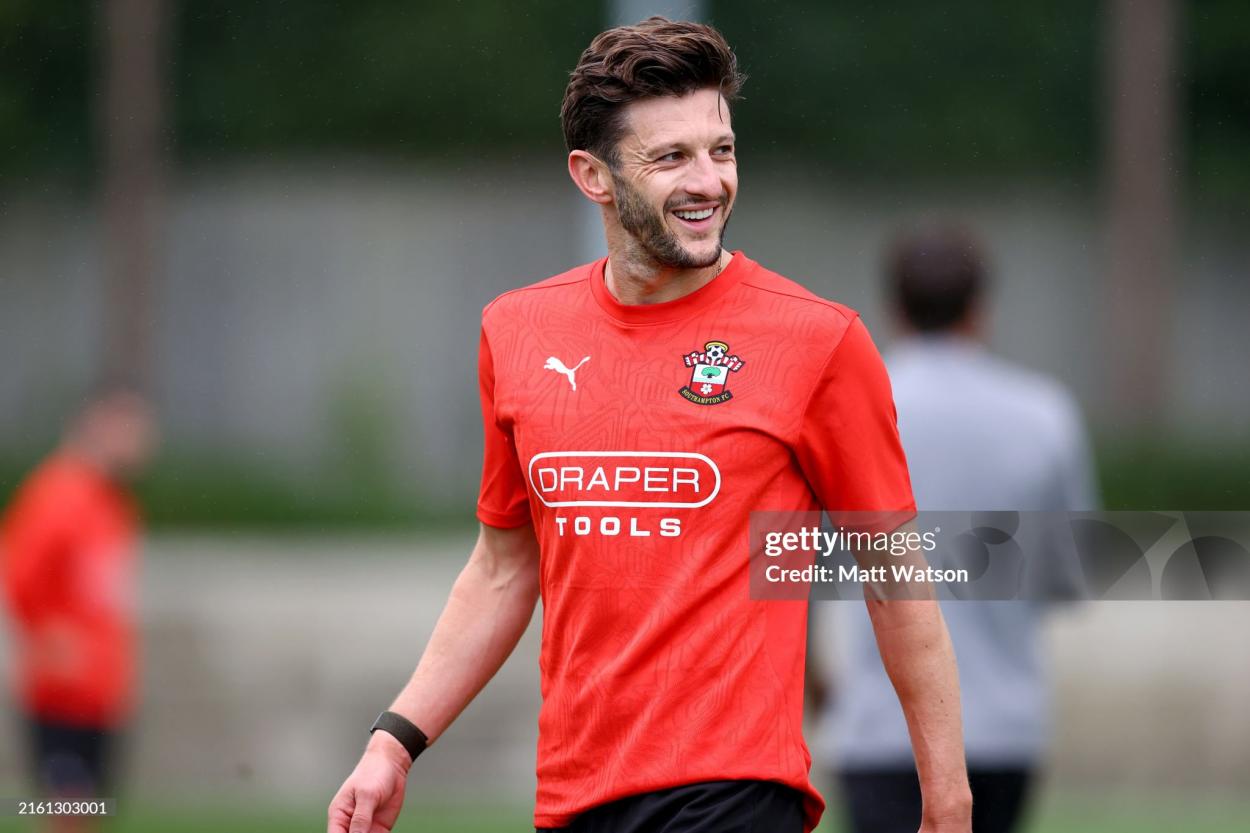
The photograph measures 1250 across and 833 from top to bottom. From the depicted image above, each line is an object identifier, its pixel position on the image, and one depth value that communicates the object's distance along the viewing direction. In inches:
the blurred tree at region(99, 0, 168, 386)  1199.6
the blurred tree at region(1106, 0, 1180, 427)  1144.8
